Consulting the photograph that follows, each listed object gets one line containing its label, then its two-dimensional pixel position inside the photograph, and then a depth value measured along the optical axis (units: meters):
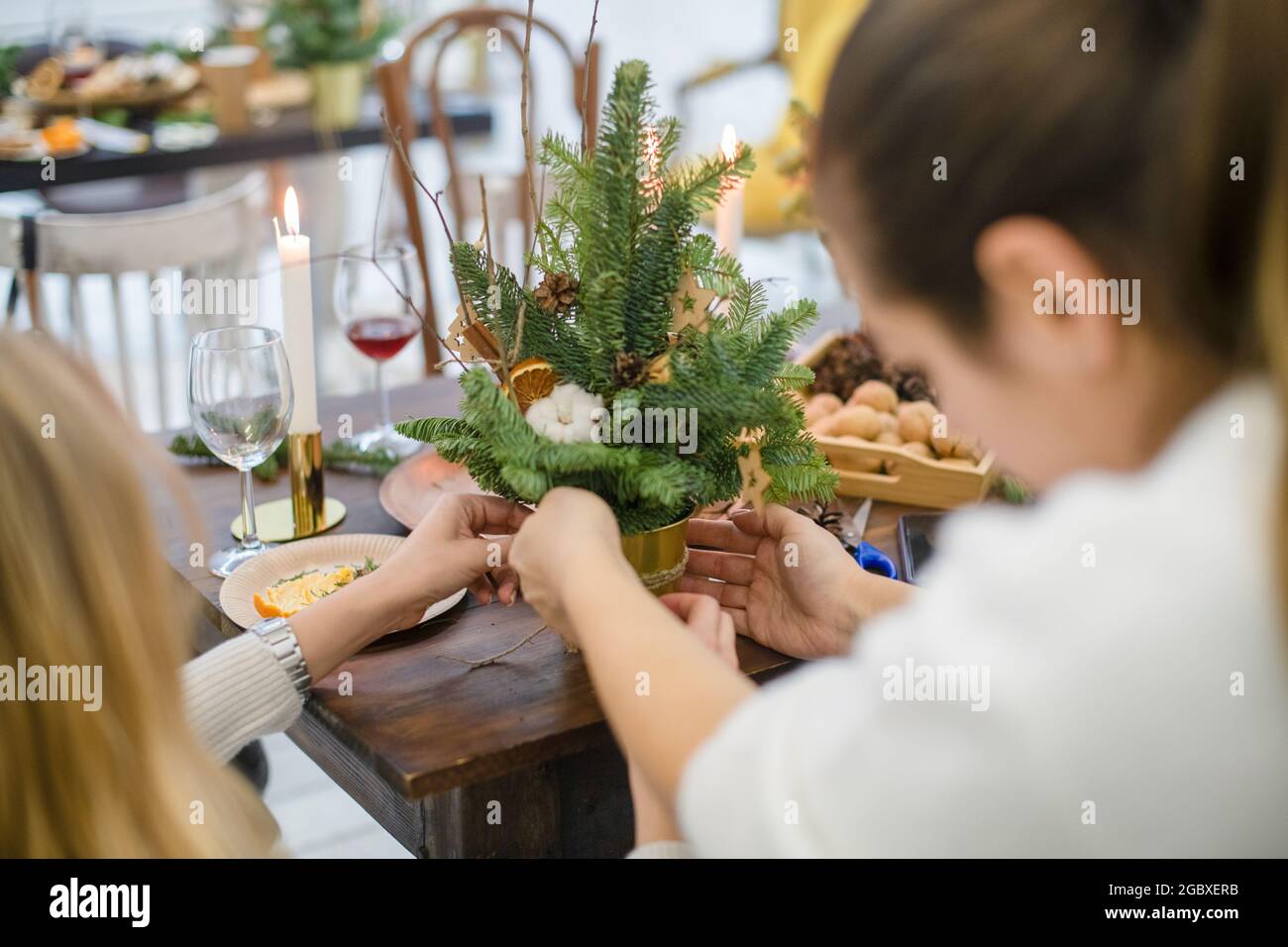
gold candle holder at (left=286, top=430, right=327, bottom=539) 1.26
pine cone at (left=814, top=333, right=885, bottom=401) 1.56
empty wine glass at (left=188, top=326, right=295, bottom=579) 1.17
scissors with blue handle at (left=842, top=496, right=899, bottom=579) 1.19
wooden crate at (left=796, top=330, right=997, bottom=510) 1.36
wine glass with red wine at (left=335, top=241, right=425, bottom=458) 1.52
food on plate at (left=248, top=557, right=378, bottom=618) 1.10
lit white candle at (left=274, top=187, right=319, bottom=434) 1.21
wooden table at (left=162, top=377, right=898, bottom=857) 0.91
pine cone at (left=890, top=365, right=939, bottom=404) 1.52
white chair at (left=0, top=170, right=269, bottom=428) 2.16
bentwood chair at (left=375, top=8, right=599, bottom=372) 2.33
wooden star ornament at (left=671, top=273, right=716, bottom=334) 0.97
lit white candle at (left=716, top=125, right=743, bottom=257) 1.36
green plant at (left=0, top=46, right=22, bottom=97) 3.27
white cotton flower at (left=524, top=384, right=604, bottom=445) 0.94
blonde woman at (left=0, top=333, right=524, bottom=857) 0.72
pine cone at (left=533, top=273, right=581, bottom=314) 0.97
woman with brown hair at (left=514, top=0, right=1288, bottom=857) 0.62
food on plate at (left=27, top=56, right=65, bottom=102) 3.20
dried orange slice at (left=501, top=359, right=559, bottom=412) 1.00
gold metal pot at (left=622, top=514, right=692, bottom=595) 0.97
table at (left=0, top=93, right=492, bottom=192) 2.91
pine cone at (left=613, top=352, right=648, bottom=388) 0.94
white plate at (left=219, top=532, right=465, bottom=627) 1.12
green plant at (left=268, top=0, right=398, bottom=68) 3.47
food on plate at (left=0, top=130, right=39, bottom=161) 2.90
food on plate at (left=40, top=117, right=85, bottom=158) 2.95
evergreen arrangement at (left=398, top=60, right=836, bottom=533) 0.92
